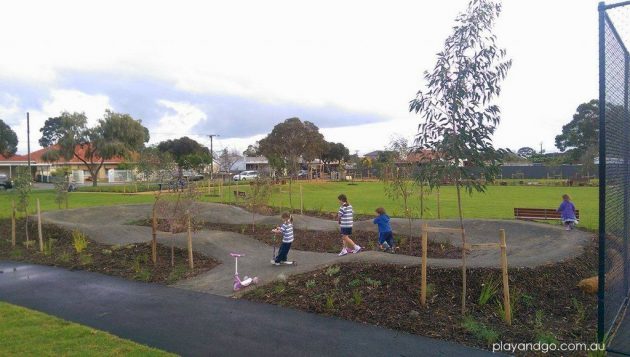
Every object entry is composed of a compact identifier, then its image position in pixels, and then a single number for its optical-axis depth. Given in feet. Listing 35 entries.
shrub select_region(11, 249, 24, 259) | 40.63
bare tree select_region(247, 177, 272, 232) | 52.26
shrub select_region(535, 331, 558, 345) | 18.51
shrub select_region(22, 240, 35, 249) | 43.68
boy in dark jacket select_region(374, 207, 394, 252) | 39.14
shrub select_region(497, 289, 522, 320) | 21.76
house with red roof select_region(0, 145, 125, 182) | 225.15
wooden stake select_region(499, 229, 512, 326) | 21.18
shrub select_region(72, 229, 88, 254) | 39.95
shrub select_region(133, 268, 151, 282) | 31.78
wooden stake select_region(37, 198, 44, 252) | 41.32
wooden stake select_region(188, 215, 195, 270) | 34.14
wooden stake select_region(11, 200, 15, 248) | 44.06
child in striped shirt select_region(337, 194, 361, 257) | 38.58
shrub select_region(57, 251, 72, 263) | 37.43
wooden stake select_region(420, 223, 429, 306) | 23.32
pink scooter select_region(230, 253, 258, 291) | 28.68
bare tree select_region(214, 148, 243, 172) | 176.12
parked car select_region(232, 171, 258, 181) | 207.92
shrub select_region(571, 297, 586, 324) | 21.58
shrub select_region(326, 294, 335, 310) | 23.84
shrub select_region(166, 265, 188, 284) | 31.63
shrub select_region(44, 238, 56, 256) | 40.59
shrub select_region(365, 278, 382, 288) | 25.83
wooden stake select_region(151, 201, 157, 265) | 35.45
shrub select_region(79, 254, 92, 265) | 36.22
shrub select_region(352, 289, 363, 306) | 23.86
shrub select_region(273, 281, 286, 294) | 27.09
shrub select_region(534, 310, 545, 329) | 20.65
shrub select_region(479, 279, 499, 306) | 23.15
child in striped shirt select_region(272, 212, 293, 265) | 34.30
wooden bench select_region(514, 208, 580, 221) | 54.90
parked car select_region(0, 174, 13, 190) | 148.31
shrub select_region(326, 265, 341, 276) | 28.34
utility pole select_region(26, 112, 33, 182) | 147.33
